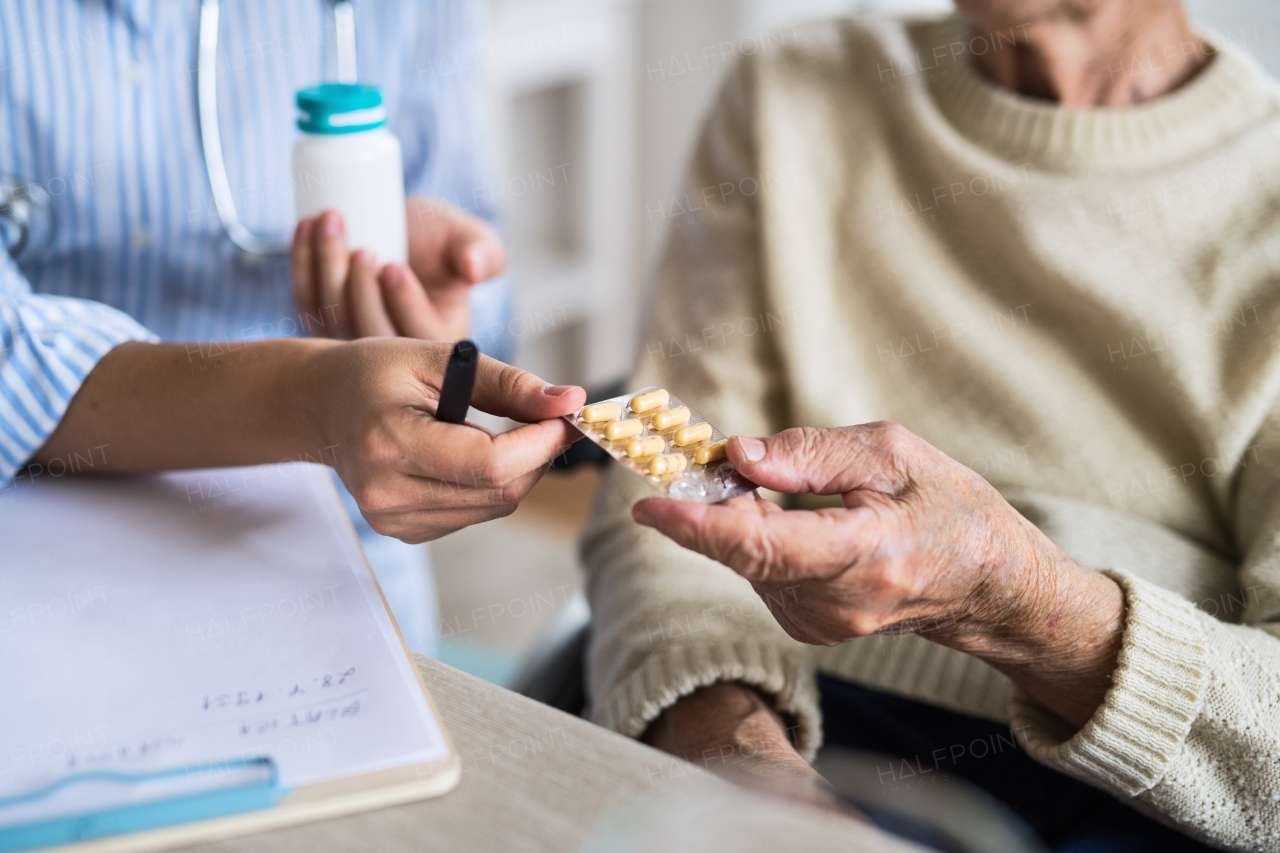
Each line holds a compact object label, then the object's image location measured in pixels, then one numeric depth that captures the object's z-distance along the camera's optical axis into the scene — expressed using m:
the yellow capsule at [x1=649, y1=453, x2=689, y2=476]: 0.50
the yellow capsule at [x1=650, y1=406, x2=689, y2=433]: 0.54
